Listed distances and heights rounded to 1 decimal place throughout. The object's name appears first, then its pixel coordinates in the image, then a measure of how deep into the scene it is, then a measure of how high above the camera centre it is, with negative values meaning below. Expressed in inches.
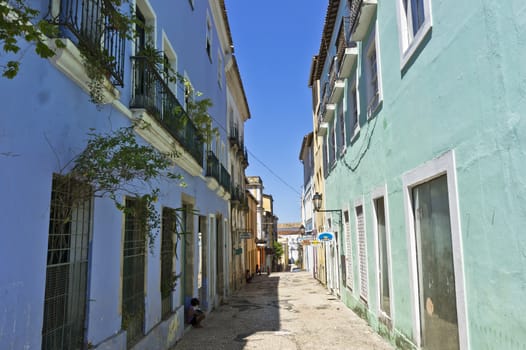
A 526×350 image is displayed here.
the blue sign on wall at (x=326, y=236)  568.7 +4.5
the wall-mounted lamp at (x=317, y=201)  656.4 +58.9
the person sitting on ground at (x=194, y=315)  391.2 -67.2
